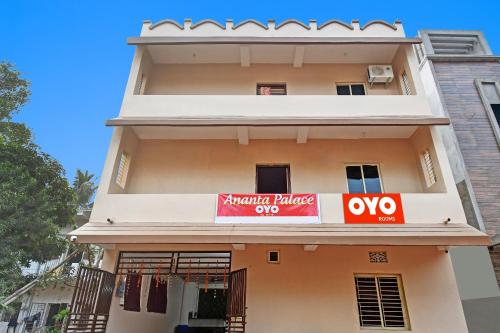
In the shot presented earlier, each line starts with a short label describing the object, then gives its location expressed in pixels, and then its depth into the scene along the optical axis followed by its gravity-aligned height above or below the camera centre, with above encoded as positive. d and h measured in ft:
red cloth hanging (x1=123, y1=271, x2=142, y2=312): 24.22 +0.78
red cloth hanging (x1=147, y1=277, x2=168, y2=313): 28.00 +0.70
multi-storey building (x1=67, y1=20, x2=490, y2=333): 21.68 +10.20
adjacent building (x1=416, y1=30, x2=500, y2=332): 22.62 +15.32
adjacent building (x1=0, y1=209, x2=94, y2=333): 44.59 -0.62
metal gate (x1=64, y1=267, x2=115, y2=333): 19.66 +0.12
